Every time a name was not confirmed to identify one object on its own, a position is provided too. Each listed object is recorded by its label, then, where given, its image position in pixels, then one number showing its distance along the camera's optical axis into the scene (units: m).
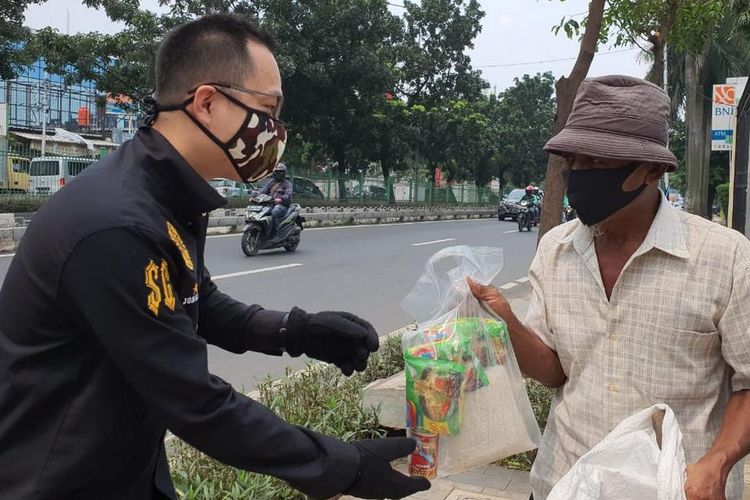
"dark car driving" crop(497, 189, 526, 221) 27.95
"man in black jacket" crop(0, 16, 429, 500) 1.18
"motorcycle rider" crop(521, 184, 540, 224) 21.26
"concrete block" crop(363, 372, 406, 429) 3.61
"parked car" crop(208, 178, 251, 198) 19.27
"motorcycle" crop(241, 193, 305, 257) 11.19
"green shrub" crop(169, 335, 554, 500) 2.70
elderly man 1.55
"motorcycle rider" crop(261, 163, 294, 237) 11.45
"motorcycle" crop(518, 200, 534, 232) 21.08
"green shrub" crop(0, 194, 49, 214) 12.28
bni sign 9.39
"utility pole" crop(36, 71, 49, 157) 29.98
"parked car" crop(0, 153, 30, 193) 12.59
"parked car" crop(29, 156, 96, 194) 13.78
